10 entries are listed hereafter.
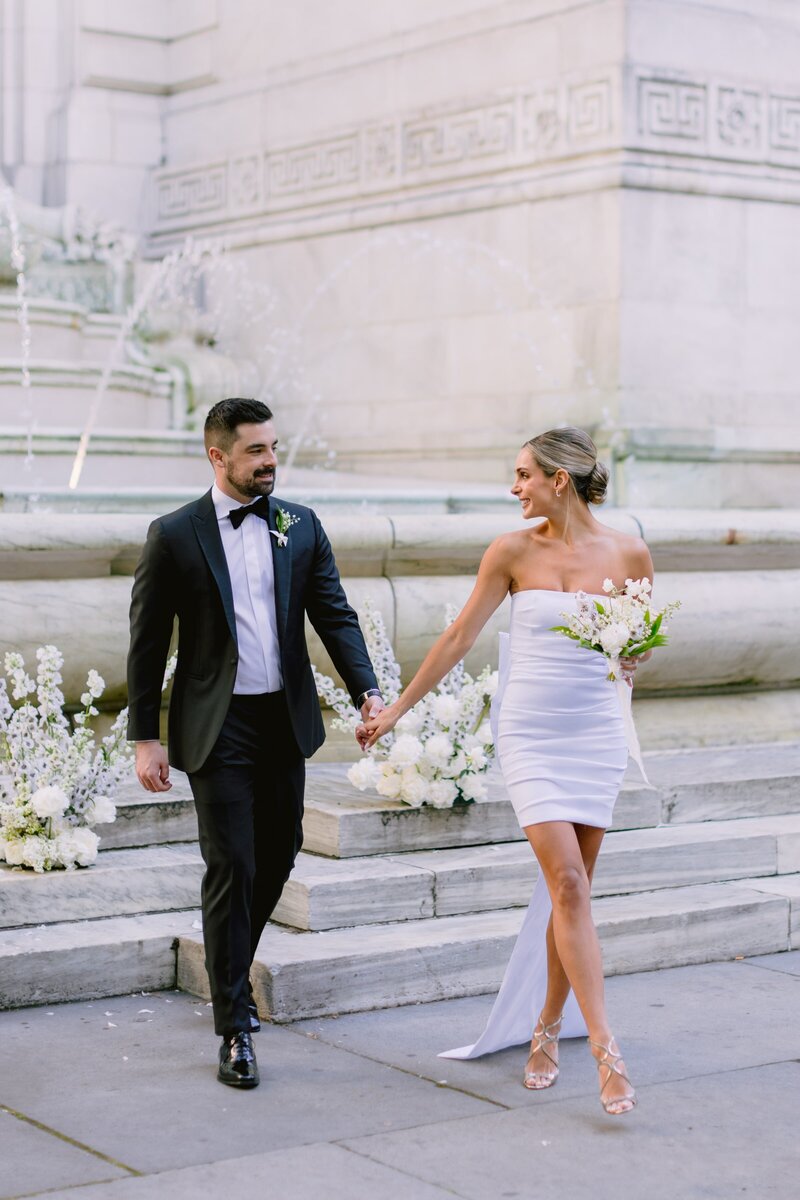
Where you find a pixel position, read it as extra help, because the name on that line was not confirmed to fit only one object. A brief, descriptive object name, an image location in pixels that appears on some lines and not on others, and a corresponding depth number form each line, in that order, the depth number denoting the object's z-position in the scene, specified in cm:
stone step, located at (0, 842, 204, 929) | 596
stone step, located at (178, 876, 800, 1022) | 568
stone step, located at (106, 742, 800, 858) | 651
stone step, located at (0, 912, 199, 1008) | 567
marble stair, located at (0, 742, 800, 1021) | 577
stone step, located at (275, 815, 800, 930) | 613
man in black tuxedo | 500
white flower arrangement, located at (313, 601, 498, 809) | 655
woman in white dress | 500
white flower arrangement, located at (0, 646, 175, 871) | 608
